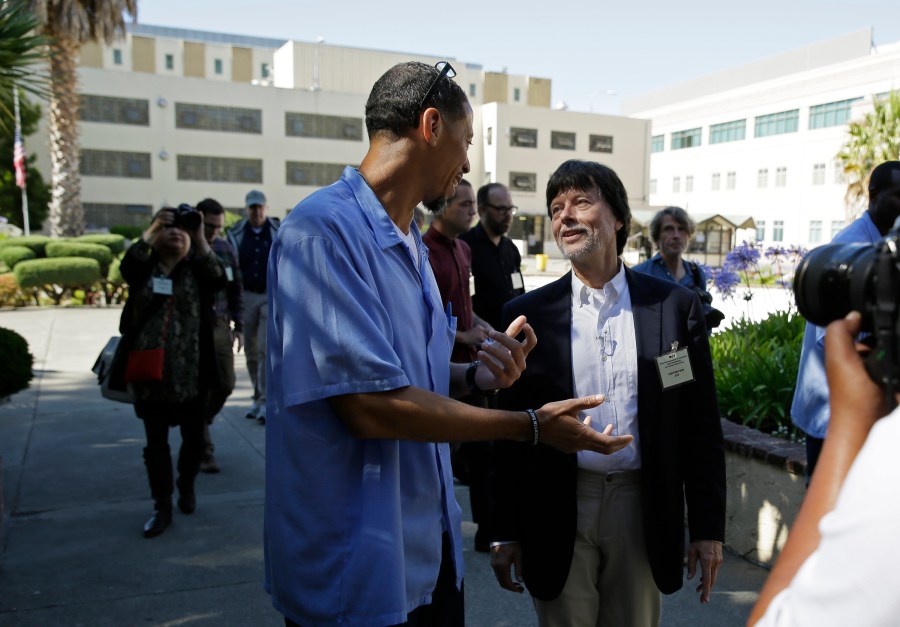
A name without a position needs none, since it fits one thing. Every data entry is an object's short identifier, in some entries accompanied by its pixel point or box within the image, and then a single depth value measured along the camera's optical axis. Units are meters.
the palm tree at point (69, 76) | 22.84
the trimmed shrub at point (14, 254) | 19.53
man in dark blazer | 2.57
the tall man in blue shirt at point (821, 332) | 3.37
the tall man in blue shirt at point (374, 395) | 1.74
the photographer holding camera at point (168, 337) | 4.95
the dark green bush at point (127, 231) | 38.45
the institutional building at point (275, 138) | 47.41
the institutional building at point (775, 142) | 50.78
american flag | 28.39
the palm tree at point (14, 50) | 5.81
